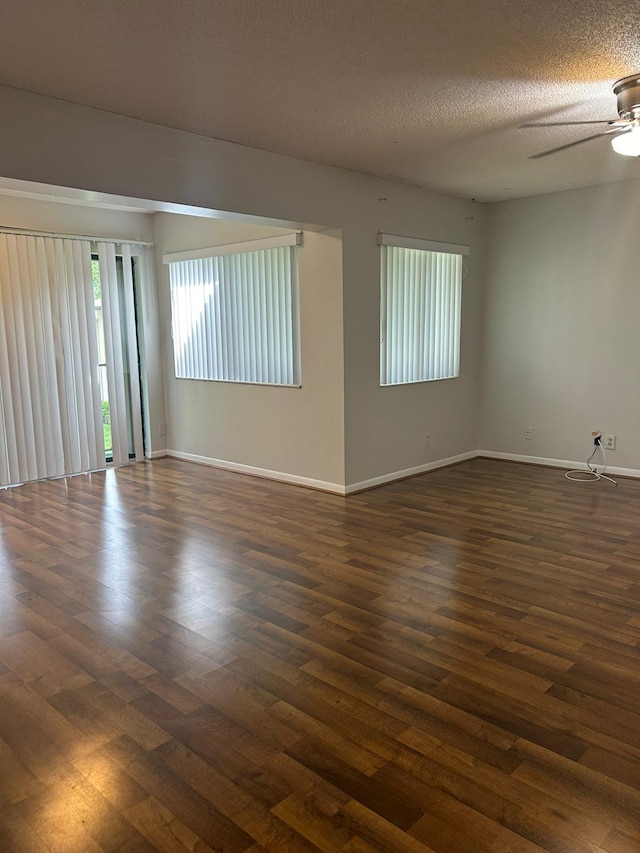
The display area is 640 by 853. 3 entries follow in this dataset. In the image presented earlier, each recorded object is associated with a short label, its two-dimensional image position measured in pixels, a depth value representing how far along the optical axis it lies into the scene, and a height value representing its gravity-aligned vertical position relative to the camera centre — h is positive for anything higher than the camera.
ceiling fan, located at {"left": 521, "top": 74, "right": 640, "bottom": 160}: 3.06 +1.05
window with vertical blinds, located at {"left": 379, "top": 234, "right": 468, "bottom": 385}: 5.37 +0.13
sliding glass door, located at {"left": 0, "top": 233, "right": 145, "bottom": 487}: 5.41 -0.22
